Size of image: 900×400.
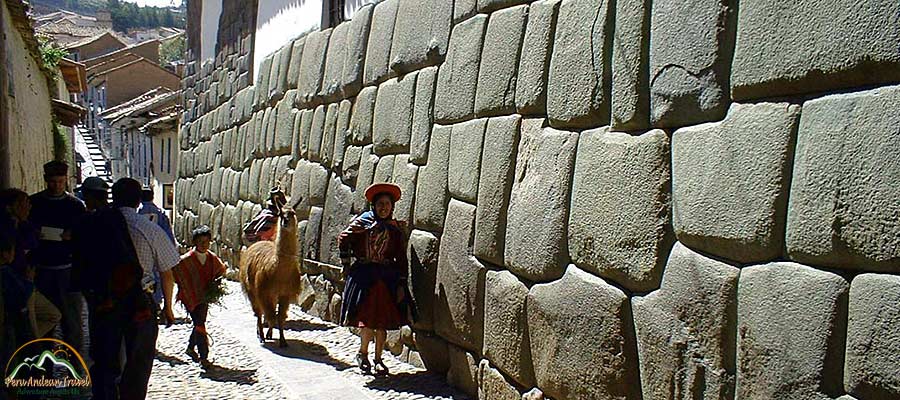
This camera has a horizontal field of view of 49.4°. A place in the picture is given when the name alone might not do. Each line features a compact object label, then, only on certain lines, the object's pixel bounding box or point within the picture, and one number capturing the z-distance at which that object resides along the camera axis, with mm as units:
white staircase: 29906
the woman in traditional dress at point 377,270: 6062
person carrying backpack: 4773
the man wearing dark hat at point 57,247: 5781
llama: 7309
